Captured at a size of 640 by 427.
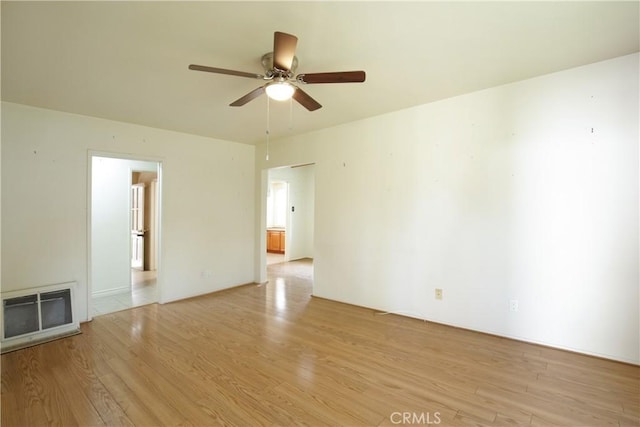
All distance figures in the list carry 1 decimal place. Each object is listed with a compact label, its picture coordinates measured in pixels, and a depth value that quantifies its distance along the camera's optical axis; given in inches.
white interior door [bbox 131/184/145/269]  247.6
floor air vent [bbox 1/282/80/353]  111.4
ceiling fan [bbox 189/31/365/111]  69.2
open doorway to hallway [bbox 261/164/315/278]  299.3
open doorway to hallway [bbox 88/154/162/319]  172.2
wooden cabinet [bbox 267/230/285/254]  338.3
